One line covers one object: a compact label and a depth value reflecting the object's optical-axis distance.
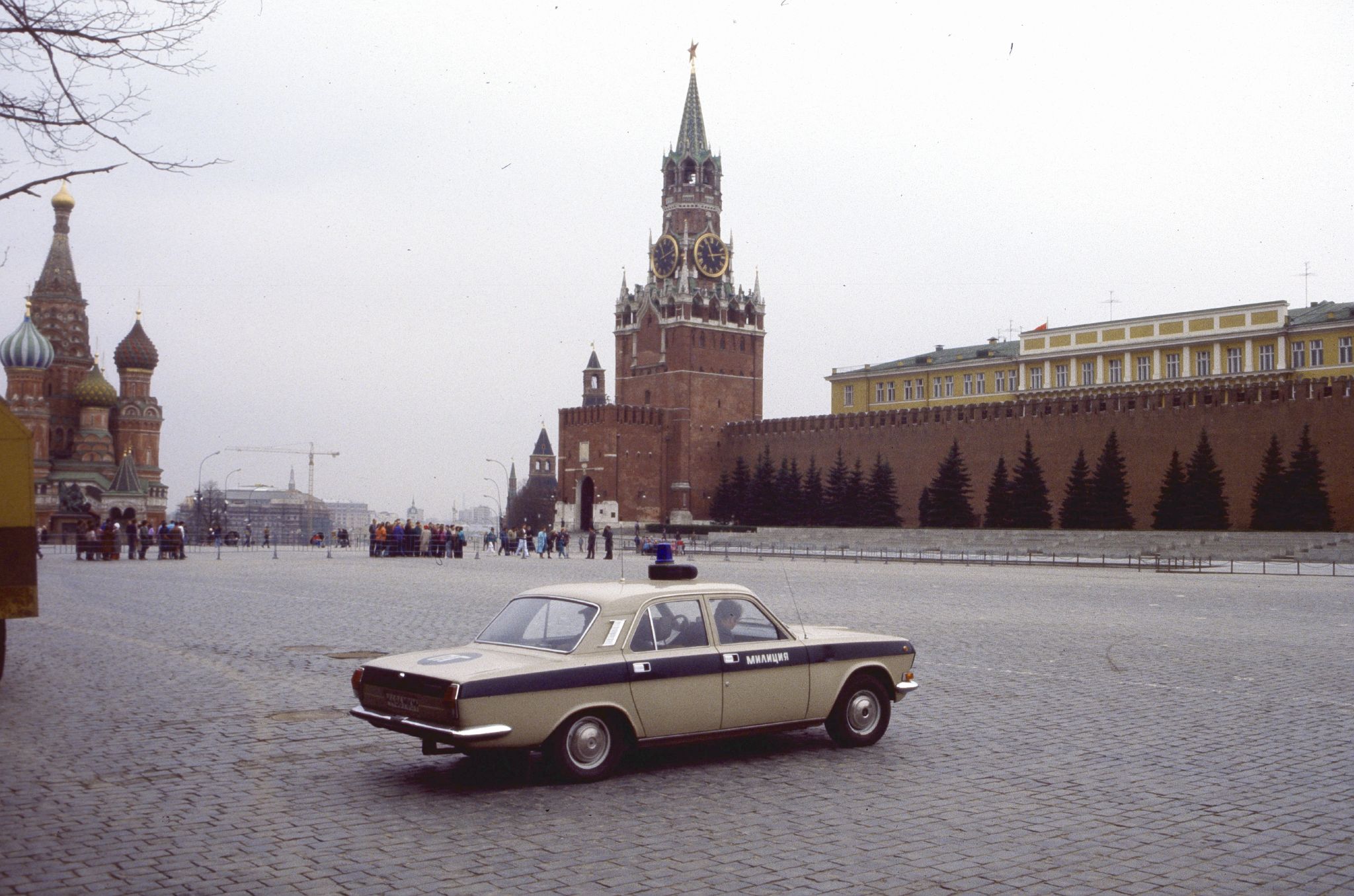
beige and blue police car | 6.24
